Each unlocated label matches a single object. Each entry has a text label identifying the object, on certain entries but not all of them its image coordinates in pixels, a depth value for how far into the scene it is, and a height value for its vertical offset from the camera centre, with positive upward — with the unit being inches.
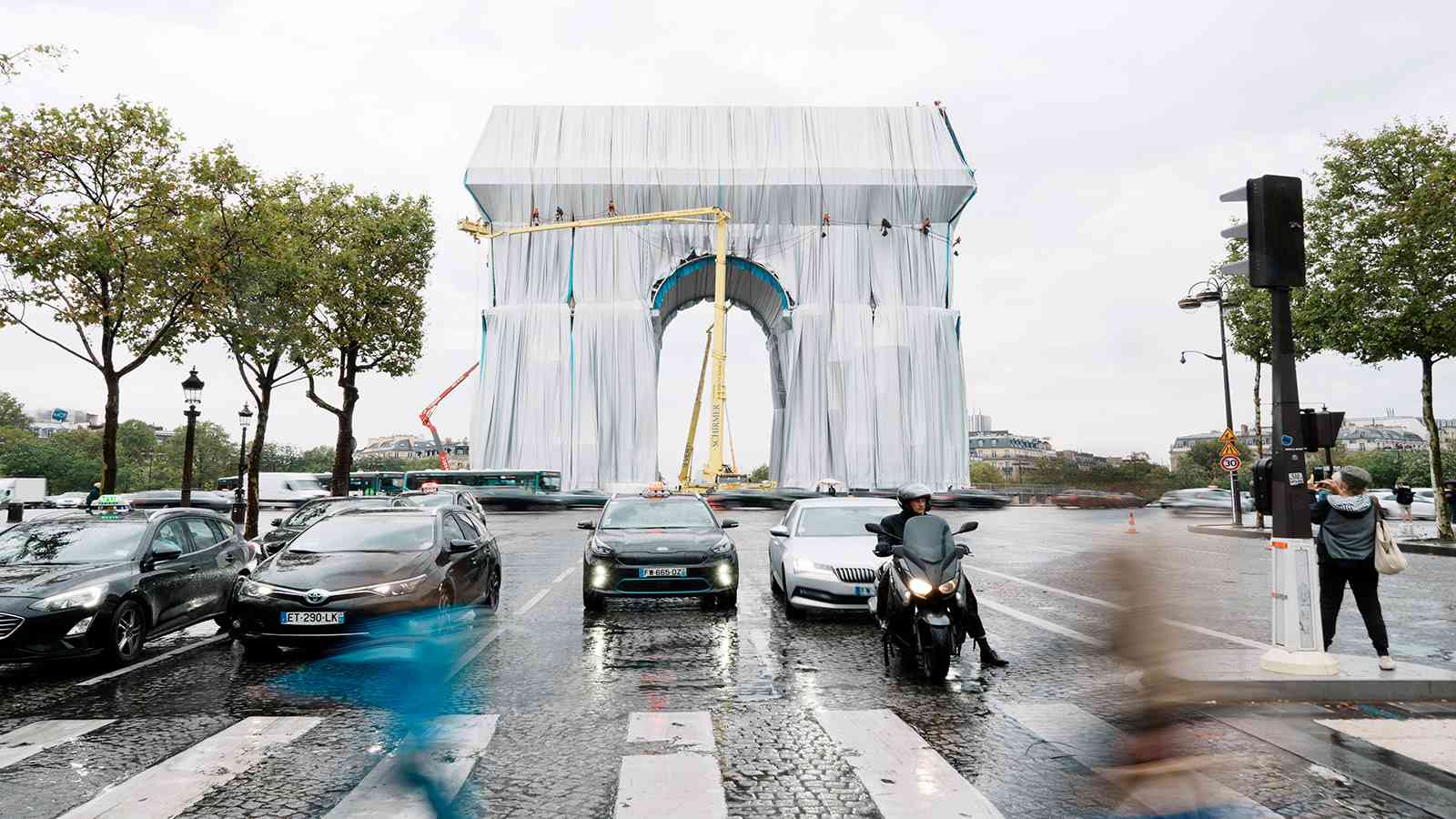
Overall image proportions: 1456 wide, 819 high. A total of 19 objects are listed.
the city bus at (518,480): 1804.9 -0.1
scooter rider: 295.1 -21.1
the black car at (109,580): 296.8 -36.7
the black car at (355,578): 315.9 -35.9
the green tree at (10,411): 3464.6 +250.7
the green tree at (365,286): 1274.6 +278.5
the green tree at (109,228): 677.3 +190.3
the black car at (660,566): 417.4 -38.8
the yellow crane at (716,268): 1962.4 +484.5
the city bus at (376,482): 2159.2 -8.2
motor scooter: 273.7 -35.3
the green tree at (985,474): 2393.1 +18.7
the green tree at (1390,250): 796.6 +211.1
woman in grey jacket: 290.4 -16.4
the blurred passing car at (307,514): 575.8 -25.2
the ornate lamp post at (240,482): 1152.2 -5.0
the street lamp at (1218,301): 1066.1 +211.0
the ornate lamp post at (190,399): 912.9 +78.0
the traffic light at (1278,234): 282.4 +75.9
